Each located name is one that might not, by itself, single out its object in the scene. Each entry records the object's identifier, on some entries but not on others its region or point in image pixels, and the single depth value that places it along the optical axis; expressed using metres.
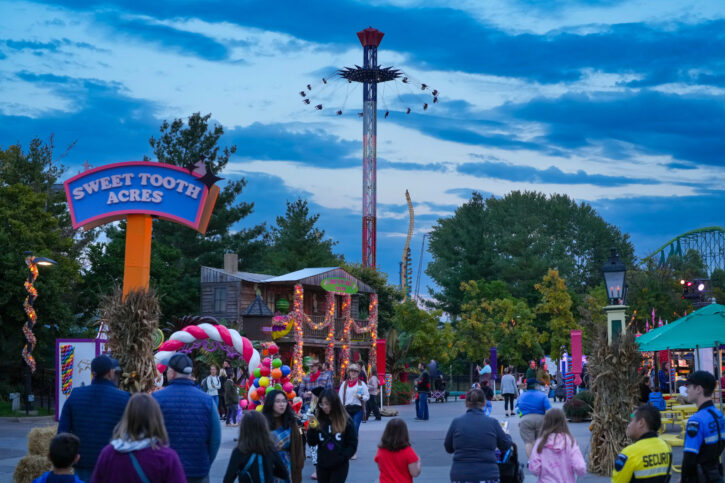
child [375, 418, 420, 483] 8.15
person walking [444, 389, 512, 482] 8.36
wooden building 42.47
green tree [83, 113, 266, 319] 47.53
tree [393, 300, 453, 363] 45.12
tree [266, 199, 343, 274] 62.34
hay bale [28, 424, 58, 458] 10.28
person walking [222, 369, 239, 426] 24.98
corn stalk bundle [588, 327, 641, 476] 14.57
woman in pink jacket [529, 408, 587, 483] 8.39
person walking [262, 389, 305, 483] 8.98
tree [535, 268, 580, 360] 56.94
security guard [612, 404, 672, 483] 6.63
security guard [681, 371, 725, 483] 7.29
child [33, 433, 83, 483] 5.82
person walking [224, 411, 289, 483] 7.46
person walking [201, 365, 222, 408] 25.54
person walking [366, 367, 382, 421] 26.11
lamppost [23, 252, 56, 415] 27.73
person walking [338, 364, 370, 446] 16.88
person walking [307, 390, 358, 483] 9.43
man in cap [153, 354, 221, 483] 7.31
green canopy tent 16.97
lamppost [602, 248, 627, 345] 16.91
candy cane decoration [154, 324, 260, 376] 20.20
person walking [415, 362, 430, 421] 28.42
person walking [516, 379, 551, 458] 11.12
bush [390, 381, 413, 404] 40.62
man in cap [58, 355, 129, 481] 7.25
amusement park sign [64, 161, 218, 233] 17.52
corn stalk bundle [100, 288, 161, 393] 12.93
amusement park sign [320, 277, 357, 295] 41.47
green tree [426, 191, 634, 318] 78.44
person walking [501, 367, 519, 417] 28.91
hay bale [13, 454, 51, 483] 9.78
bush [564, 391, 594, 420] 25.53
